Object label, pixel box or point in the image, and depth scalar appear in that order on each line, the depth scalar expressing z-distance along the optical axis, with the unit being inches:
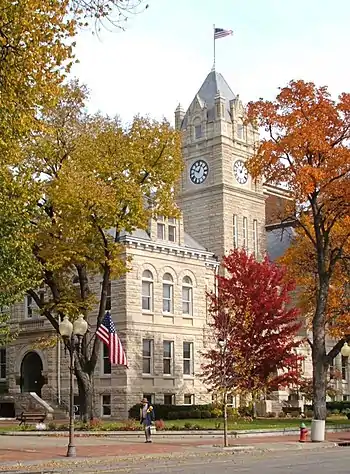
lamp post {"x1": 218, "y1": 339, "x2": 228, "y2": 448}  1042.8
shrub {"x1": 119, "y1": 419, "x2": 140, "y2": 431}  1338.6
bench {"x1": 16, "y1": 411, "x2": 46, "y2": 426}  1488.7
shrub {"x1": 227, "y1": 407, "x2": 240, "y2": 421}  1621.1
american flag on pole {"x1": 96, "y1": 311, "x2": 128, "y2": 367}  1467.8
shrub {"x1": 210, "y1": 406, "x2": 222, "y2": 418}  1160.7
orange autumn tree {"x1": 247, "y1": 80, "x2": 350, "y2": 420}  1336.1
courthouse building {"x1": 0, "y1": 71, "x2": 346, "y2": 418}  1870.1
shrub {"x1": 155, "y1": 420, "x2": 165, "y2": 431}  1331.7
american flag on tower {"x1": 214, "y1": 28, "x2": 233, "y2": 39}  2480.3
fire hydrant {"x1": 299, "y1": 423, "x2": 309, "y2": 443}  1171.3
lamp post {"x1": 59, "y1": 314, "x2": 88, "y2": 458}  924.6
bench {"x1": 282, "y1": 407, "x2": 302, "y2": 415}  2041.1
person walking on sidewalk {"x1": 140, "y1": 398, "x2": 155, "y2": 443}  1106.1
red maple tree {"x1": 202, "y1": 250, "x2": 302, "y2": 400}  1593.3
